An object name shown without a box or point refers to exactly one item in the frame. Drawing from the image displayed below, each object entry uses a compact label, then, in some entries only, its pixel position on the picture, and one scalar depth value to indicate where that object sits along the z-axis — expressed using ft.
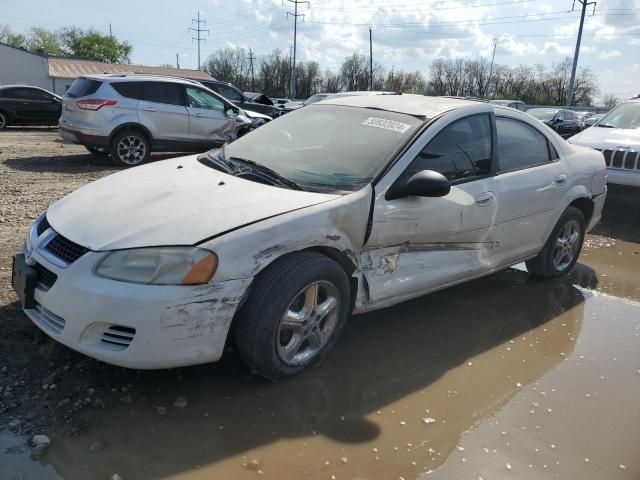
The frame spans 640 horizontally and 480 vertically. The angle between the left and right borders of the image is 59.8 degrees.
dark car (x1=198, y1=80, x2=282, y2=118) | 55.57
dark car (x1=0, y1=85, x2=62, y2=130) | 55.98
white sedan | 8.98
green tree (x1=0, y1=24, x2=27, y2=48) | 301.02
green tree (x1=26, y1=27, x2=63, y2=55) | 301.43
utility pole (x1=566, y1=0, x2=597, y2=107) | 136.46
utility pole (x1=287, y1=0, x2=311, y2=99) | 187.41
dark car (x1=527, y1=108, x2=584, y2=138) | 63.21
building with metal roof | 166.69
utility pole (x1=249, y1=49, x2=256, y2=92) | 269.03
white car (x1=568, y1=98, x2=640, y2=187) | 24.77
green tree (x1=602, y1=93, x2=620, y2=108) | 236.22
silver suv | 32.24
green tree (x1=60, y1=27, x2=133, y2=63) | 295.69
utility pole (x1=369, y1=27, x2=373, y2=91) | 194.80
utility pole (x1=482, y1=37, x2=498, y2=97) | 248.77
